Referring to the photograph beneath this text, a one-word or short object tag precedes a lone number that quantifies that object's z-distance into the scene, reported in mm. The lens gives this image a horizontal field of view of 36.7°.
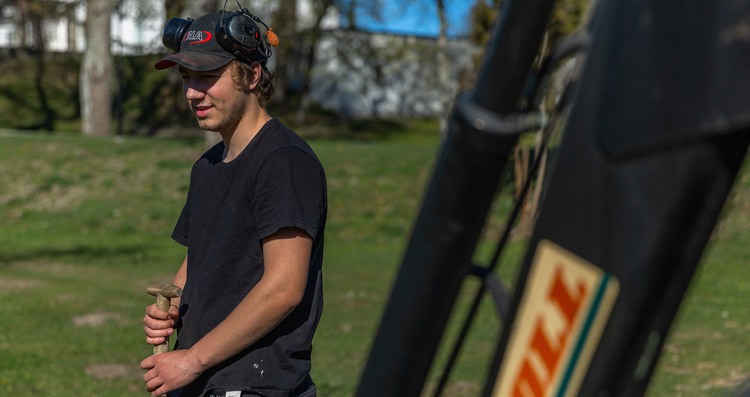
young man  2918
